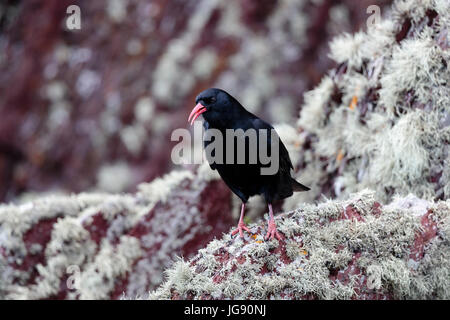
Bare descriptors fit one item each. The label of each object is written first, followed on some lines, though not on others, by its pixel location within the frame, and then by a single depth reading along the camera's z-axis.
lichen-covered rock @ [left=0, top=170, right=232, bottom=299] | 5.57
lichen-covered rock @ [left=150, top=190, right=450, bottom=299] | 3.58
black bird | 4.43
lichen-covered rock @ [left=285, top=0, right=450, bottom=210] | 5.05
